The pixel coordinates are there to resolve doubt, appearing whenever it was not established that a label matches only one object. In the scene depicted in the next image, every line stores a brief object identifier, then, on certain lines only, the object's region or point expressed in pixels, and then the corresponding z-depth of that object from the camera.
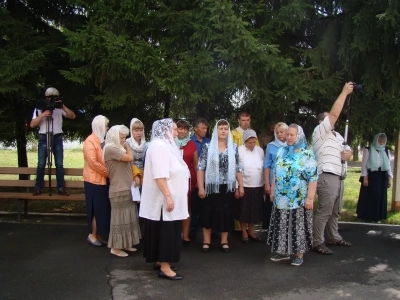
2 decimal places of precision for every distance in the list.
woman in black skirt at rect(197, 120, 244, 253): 5.11
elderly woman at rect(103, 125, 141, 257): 4.90
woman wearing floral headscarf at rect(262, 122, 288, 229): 5.26
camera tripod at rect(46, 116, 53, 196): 6.54
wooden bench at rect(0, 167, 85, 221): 6.71
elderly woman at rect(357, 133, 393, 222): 6.80
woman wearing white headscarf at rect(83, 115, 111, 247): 5.25
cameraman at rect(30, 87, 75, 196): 6.41
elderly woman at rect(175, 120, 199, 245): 5.46
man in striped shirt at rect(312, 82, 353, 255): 5.11
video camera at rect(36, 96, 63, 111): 6.35
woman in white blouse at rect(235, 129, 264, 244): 5.52
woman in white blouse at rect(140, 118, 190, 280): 4.14
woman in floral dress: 4.62
